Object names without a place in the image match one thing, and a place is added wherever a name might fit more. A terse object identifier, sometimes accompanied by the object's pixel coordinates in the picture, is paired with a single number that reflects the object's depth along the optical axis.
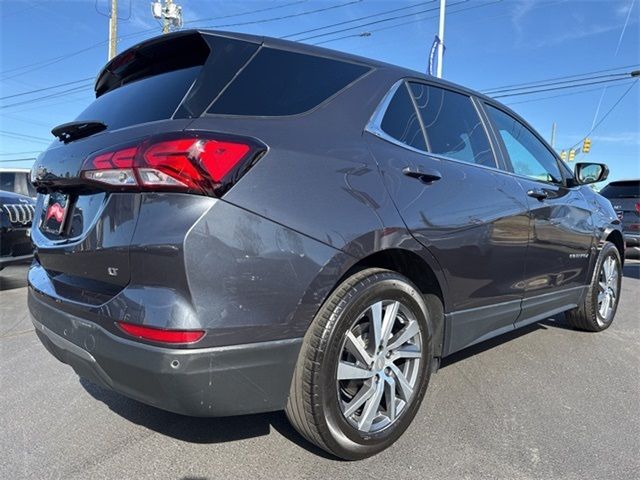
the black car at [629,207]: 8.53
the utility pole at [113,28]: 20.67
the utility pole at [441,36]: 16.94
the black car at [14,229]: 5.44
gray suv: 1.80
